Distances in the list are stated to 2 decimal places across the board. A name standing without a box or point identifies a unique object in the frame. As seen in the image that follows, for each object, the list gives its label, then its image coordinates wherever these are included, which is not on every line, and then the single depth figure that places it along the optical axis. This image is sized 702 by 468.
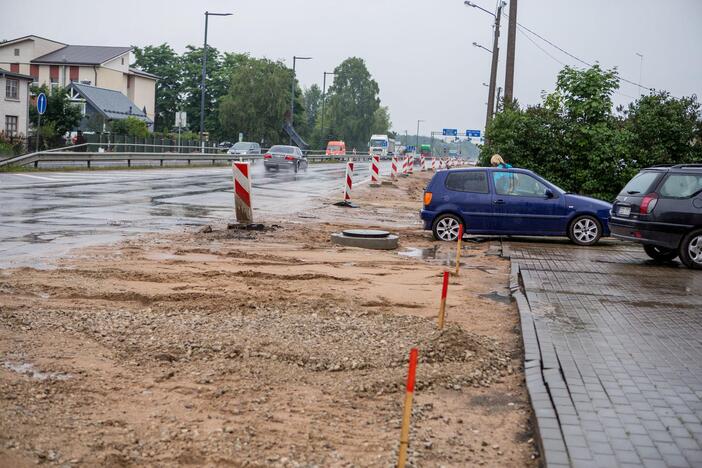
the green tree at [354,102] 143.75
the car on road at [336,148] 94.52
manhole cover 15.62
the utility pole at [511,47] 29.73
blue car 17.64
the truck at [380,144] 109.81
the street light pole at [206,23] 53.88
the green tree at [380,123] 150.00
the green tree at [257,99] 87.81
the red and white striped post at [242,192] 16.66
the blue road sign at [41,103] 38.78
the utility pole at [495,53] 47.22
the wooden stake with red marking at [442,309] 7.95
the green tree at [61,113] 66.81
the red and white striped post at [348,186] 25.69
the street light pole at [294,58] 79.53
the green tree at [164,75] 105.81
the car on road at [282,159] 49.81
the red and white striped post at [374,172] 37.44
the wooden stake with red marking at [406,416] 4.24
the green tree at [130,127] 67.75
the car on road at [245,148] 60.48
